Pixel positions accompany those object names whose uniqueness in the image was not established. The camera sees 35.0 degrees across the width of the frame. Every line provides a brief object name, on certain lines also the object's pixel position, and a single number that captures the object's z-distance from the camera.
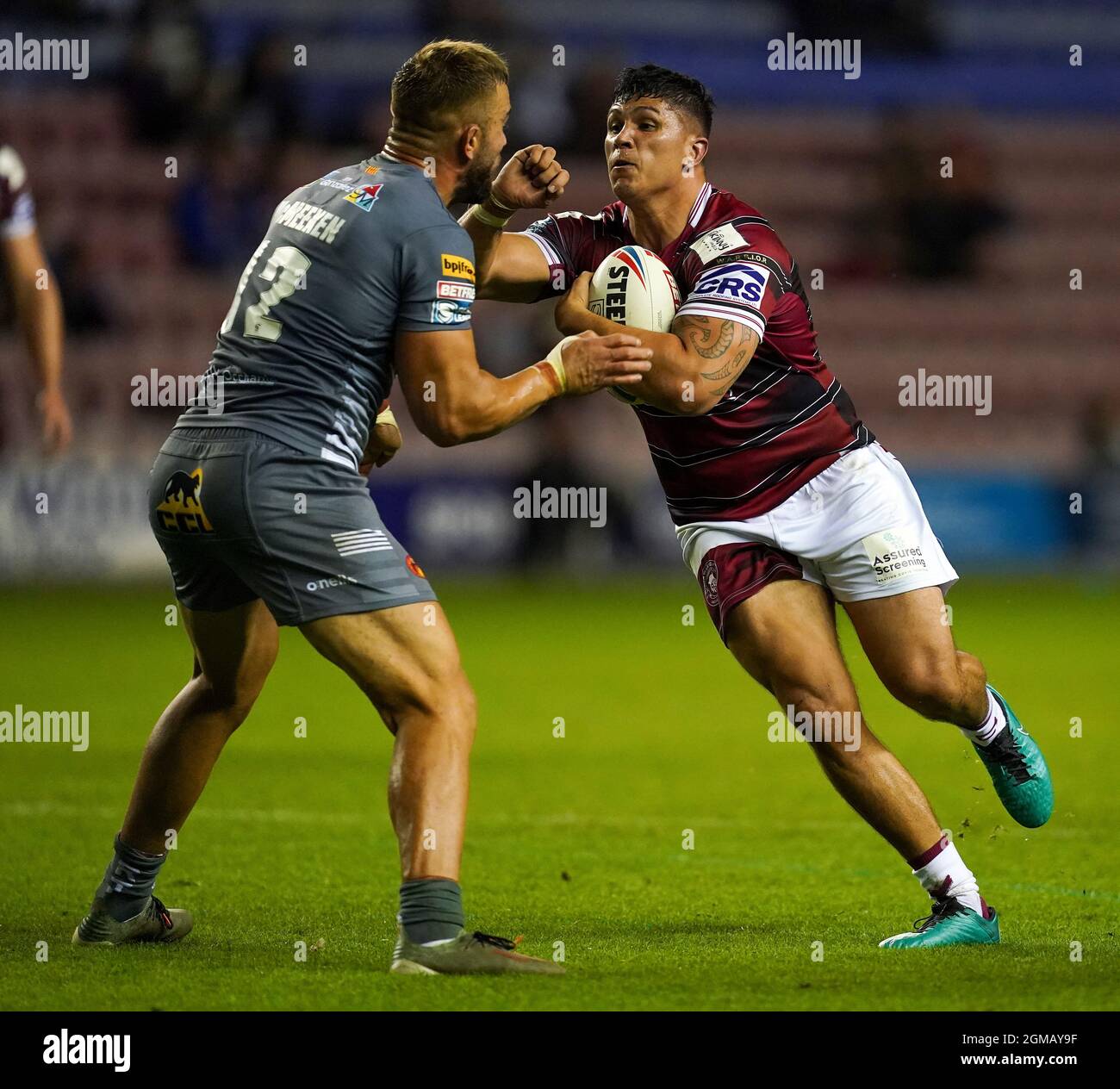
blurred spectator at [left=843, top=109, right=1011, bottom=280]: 23.50
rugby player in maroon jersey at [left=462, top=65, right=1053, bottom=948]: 5.56
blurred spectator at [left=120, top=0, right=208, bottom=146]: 21.88
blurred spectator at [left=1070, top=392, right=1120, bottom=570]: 20.50
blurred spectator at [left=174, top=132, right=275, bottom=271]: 21.06
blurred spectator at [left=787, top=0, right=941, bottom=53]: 25.06
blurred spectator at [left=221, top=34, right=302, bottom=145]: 21.75
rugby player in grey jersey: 4.83
